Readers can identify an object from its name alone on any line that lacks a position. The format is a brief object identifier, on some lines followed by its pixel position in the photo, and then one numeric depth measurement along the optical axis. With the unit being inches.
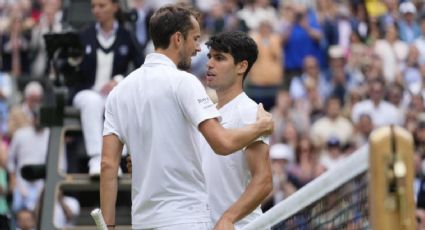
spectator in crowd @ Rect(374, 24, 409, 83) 834.2
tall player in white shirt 255.9
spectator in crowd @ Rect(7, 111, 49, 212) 659.8
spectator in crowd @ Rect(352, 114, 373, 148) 721.6
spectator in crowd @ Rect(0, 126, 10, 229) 617.9
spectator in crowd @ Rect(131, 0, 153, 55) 565.0
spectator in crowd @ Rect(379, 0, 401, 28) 909.8
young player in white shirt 261.4
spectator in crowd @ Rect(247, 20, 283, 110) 839.1
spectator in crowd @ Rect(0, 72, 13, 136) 773.3
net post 178.5
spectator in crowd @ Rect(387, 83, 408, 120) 764.6
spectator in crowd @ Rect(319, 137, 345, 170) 687.1
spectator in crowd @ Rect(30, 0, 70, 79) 848.3
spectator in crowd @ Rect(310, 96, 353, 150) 714.8
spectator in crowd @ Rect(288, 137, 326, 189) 657.0
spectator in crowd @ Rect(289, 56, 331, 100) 813.2
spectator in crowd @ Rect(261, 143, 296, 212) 623.5
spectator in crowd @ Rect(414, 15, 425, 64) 844.6
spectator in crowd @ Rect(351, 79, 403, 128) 751.1
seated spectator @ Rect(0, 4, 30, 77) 869.2
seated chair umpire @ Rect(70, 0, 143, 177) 446.0
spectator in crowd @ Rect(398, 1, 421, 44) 891.9
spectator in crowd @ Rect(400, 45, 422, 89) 814.5
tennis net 197.2
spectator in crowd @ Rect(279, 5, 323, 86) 860.6
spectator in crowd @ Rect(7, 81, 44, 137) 733.3
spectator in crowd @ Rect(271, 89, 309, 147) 738.8
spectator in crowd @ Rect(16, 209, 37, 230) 587.8
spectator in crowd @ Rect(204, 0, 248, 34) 843.9
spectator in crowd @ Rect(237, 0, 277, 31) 887.1
